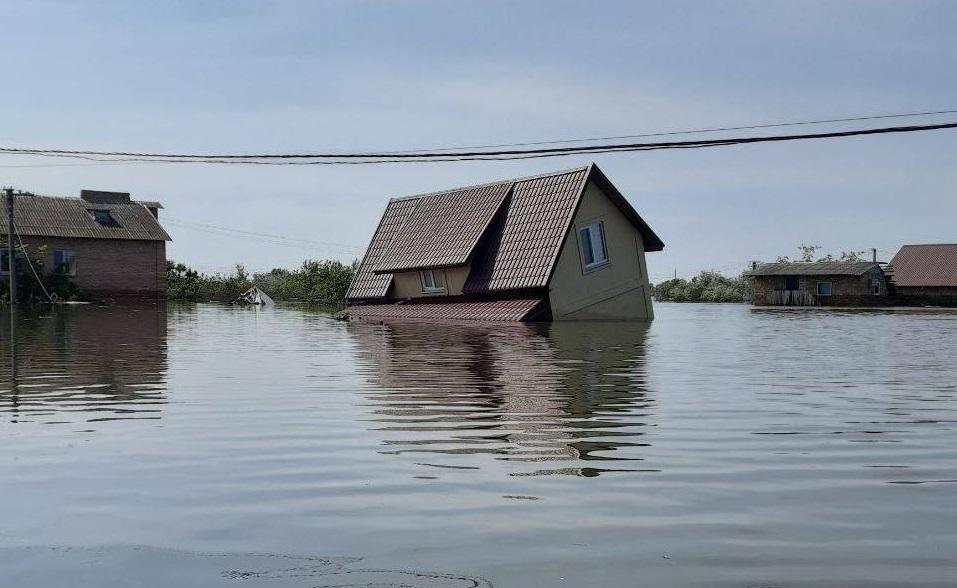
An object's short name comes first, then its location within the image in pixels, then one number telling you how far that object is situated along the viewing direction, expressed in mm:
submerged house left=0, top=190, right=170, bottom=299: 57219
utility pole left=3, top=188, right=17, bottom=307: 50084
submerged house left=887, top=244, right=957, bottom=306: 71188
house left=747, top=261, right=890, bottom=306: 70750
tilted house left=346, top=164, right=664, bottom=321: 32656
